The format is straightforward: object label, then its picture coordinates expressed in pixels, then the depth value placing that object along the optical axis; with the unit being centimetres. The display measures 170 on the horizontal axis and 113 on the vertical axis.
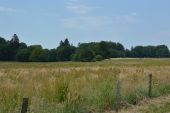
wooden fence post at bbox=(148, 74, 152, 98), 1229
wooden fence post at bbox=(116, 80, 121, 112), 998
